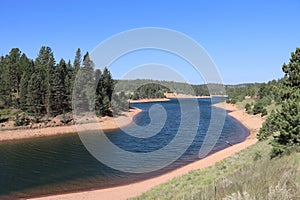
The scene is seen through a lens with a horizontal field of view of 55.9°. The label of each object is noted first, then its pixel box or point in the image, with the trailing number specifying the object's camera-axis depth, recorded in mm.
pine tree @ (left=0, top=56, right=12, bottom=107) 59875
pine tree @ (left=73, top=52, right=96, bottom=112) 60253
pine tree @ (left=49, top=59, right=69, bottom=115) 57847
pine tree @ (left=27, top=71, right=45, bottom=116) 55219
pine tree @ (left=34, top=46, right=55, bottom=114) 56991
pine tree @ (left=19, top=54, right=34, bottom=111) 55875
